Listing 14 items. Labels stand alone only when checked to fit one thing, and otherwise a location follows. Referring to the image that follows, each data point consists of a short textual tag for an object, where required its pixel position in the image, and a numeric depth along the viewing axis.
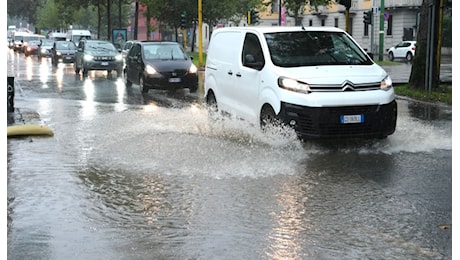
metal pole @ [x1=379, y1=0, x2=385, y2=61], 41.88
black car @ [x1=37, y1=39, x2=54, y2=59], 52.69
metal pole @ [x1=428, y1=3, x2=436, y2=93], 17.06
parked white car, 46.59
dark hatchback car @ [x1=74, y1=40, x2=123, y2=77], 29.09
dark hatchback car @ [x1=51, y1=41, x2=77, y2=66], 40.88
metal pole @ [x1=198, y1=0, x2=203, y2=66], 34.38
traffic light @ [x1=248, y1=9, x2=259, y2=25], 42.50
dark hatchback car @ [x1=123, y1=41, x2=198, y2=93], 19.52
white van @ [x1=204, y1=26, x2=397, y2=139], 9.31
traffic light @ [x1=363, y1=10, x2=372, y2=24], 41.69
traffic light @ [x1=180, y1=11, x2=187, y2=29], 39.91
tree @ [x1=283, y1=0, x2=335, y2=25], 39.03
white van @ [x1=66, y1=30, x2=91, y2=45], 61.40
